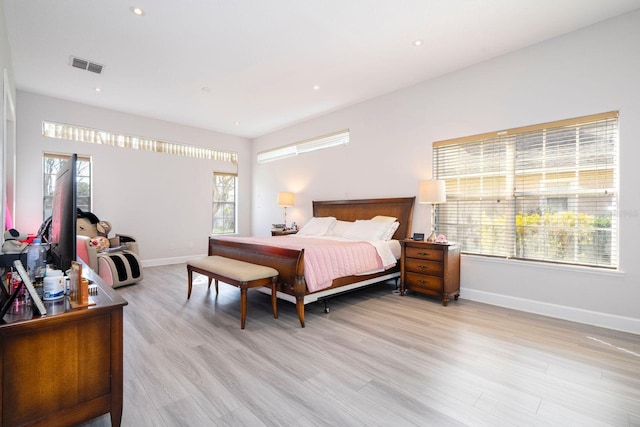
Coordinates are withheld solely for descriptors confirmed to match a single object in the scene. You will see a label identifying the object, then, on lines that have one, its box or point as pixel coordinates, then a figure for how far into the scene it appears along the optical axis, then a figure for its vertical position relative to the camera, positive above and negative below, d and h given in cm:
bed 295 -51
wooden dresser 119 -68
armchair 414 -66
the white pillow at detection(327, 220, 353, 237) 466 -29
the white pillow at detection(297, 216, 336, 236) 488 -28
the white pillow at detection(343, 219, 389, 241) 412 -29
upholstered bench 279 -65
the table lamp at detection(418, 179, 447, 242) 367 +23
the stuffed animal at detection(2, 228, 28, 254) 239 -31
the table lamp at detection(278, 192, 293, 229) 604 +21
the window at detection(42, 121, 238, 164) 493 +127
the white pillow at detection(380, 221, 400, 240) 422 -30
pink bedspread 303 -54
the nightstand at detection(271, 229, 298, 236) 582 -45
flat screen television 140 -4
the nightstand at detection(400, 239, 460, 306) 354 -72
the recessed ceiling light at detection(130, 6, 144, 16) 266 +179
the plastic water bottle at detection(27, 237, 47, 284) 186 -33
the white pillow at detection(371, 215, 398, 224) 436 -13
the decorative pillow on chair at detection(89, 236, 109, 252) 444 -53
